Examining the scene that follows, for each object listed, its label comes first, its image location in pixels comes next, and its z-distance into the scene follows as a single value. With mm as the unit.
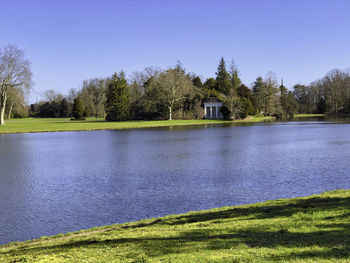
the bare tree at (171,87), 81188
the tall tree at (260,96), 102750
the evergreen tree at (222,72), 121362
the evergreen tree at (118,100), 83750
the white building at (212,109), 91000
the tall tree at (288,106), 110562
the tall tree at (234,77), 124812
